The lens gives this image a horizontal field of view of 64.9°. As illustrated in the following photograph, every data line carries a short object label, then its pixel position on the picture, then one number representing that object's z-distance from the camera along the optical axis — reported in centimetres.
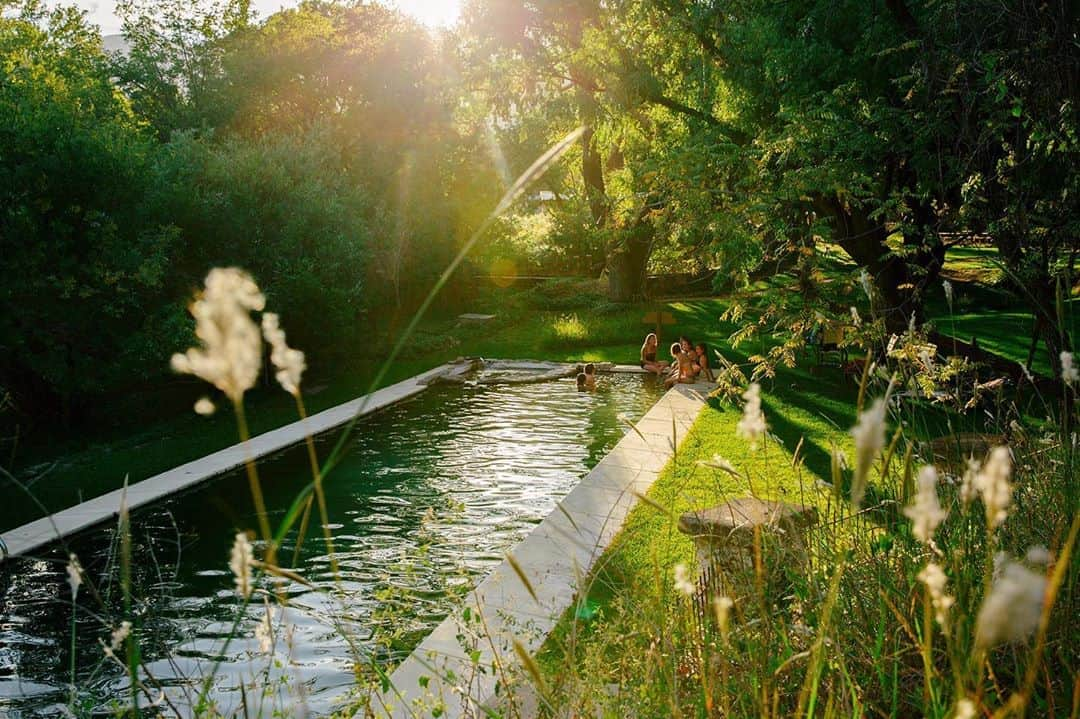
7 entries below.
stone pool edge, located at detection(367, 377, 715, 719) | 426
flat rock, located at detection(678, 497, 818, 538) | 457
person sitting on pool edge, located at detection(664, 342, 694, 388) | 1527
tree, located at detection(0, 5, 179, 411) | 1169
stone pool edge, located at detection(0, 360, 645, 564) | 770
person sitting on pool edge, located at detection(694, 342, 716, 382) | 1554
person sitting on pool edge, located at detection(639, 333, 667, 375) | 1631
